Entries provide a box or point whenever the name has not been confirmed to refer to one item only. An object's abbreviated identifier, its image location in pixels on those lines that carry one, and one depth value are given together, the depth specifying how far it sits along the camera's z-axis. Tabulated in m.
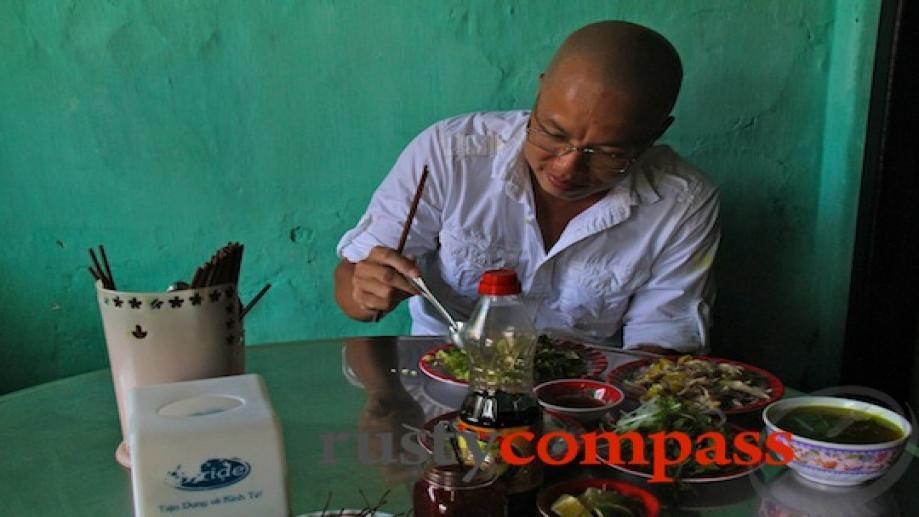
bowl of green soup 0.97
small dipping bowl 1.22
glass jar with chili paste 0.82
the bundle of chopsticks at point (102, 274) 1.04
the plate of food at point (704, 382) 1.29
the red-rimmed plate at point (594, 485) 0.92
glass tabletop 1.01
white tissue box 0.77
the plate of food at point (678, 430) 1.04
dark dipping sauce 1.26
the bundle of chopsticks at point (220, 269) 1.02
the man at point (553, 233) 1.90
